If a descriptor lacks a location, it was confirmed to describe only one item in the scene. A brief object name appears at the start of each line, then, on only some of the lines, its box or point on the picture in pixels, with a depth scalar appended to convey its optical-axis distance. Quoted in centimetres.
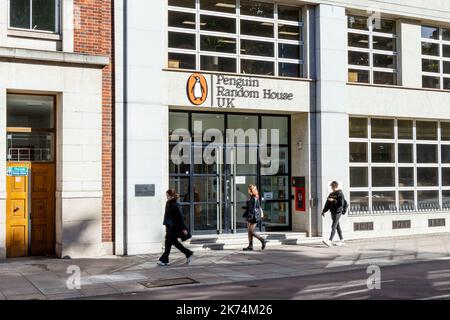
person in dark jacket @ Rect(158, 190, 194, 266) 1352
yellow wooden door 1442
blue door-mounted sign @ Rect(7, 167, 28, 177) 1451
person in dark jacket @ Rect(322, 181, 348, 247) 1702
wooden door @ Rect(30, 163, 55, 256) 1483
